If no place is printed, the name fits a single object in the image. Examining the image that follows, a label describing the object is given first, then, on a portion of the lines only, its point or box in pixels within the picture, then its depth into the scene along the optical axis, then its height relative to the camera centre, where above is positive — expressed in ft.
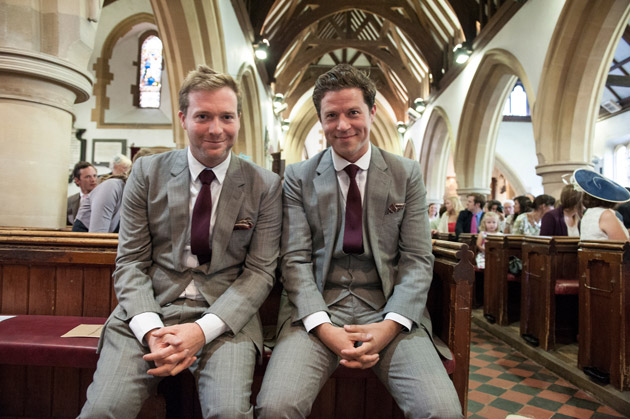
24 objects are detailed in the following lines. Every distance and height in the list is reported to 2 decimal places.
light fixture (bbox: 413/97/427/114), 37.92 +10.58
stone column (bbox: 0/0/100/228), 8.06 +2.37
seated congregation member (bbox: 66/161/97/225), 11.66 +1.03
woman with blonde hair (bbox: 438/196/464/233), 20.33 +0.44
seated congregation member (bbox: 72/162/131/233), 9.52 +0.19
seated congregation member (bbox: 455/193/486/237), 18.12 +0.23
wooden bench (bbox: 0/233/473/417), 5.76 -2.37
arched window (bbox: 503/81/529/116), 49.17 +13.97
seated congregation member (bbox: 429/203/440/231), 27.39 +0.36
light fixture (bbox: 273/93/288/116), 38.31 +10.94
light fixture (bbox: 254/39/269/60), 28.09 +11.35
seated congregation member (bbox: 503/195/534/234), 17.95 +0.59
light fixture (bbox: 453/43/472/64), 27.99 +11.41
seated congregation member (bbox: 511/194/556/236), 15.94 +0.23
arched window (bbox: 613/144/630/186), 40.65 +5.97
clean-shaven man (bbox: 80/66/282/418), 4.49 -0.48
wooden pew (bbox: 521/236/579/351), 10.24 -1.69
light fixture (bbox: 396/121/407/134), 49.79 +11.22
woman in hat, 9.41 +0.33
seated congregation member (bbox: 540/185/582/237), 12.02 +0.15
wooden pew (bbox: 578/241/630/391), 7.88 -1.76
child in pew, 14.84 -0.32
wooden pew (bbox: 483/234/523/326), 12.64 -1.94
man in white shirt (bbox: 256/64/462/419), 4.67 -0.50
